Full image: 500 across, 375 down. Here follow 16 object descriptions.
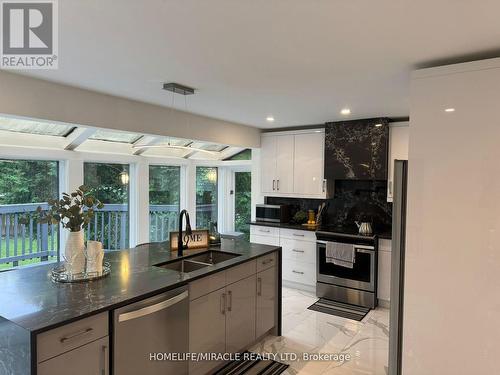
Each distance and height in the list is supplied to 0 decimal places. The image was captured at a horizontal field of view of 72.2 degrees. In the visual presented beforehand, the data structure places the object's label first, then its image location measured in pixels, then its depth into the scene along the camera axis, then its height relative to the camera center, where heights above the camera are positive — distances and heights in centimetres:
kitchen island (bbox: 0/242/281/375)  164 -69
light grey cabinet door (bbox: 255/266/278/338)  321 -116
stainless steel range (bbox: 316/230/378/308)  426 -116
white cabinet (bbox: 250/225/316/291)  482 -103
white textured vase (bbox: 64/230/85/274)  228 -50
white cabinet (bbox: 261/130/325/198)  503 +27
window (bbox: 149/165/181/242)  517 -32
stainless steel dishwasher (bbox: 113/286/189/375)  199 -98
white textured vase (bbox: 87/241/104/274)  237 -54
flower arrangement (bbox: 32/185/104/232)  226 -24
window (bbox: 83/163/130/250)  437 -32
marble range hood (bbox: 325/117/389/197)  441 +44
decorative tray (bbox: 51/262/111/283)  224 -66
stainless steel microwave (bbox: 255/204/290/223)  531 -50
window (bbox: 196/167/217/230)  598 -28
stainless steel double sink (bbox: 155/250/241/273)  294 -73
